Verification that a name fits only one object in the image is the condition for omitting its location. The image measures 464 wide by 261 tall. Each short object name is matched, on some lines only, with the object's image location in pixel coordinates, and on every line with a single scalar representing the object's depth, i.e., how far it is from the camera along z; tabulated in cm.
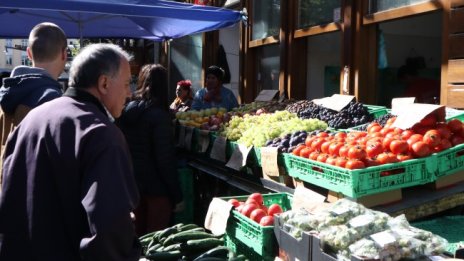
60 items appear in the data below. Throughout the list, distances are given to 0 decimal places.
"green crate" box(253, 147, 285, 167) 418
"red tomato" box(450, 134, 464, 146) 335
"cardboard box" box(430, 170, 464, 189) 325
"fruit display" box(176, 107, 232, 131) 568
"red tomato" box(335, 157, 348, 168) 307
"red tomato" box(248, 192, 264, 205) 337
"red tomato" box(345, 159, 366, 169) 296
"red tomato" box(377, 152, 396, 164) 307
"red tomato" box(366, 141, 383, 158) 317
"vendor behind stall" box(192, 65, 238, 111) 695
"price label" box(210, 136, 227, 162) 482
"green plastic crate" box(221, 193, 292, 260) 288
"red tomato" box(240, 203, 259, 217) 319
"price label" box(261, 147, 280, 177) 377
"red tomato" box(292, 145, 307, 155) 362
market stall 242
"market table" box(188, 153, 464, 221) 309
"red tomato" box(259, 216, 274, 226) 299
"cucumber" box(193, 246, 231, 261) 319
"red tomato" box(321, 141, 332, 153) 344
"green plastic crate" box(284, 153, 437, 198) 292
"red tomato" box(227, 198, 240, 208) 343
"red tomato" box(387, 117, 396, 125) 388
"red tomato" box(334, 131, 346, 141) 362
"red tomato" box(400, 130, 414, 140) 337
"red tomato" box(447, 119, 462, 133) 345
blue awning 523
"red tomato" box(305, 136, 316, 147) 371
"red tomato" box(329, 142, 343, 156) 331
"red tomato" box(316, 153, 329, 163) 329
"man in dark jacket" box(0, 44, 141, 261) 181
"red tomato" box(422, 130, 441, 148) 322
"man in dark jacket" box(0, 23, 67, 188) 317
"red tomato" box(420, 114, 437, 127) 351
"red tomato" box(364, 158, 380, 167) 305
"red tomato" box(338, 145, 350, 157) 315
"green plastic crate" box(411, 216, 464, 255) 291
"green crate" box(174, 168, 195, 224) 572
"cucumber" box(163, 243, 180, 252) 336
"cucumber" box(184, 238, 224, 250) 332
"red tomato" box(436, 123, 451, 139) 335
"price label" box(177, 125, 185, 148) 601
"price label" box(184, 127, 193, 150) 576
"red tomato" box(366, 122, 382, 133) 387
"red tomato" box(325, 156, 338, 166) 315
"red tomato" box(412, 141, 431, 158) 316
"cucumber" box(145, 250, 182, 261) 325
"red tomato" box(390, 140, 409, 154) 320
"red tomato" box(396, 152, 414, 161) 315
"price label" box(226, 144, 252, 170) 429
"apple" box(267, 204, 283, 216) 321
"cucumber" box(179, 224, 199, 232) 360
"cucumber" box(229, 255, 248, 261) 310
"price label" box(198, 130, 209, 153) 531
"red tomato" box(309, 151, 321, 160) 342
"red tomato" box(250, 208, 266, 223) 310
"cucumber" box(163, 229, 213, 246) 341
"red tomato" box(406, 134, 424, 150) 324
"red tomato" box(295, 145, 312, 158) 353
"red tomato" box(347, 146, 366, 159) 304
